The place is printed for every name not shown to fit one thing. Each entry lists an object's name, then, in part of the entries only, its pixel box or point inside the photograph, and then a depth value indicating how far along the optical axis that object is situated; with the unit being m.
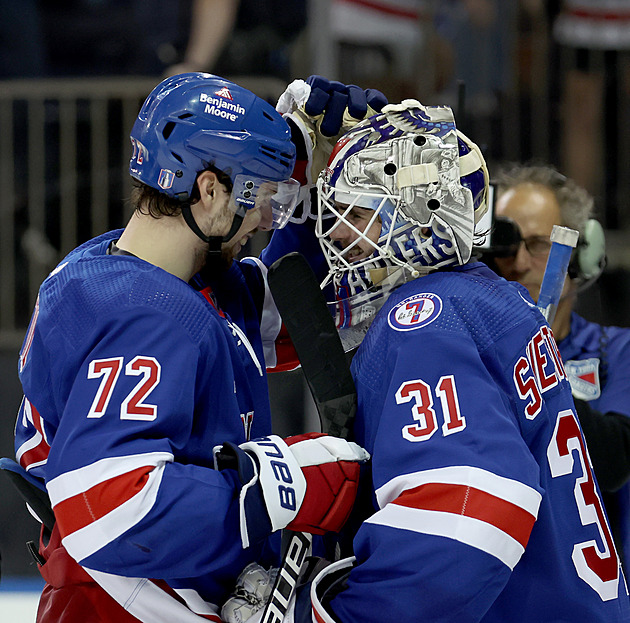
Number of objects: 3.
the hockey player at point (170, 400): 7.71
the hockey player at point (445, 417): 7.64
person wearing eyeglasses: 8.60
